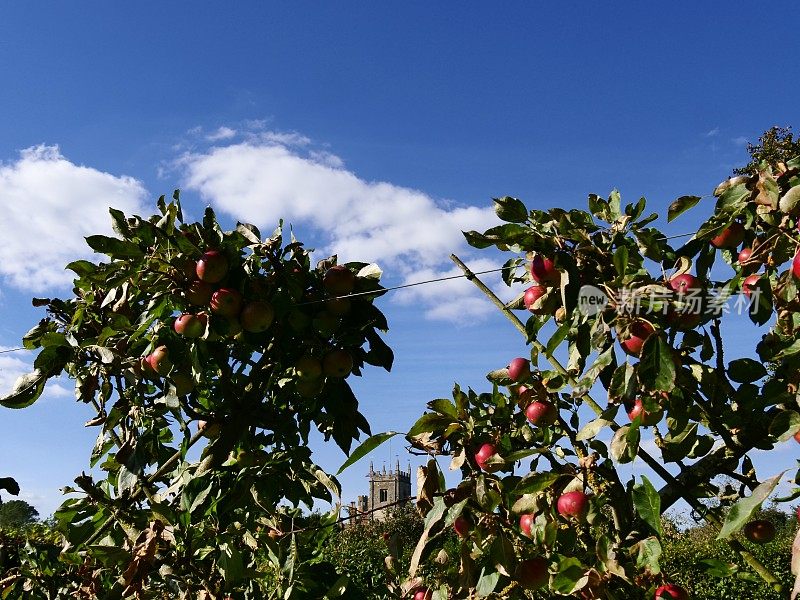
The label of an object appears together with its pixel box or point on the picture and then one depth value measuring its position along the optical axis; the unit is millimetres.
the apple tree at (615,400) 1262
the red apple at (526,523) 1518
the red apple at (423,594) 1712
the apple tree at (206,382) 1907
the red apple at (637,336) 1232
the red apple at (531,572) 1411
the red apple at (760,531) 1520
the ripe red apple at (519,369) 1553
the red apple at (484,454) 1428
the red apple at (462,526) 1415
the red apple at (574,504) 1336
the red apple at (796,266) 1196
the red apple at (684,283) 1259
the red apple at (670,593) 1351
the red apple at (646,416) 1335
